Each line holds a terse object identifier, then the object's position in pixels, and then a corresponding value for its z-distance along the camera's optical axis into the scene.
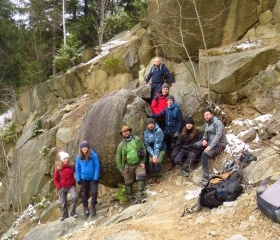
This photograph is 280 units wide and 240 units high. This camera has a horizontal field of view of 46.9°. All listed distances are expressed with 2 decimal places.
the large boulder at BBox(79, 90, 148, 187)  9.13
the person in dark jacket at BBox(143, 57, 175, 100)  10.84
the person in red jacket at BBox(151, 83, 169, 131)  9.38
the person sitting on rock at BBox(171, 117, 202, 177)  8.43
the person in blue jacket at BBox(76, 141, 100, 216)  8.48
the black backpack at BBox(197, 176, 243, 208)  5.80
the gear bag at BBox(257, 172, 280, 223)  4.57
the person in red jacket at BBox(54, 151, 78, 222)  9.05
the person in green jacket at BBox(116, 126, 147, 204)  8.23
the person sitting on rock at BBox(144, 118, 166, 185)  8.48
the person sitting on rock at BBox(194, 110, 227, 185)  7.62
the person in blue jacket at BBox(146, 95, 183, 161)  8.88
